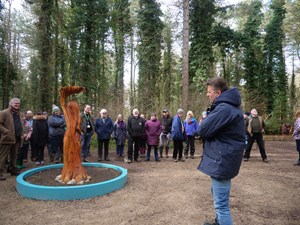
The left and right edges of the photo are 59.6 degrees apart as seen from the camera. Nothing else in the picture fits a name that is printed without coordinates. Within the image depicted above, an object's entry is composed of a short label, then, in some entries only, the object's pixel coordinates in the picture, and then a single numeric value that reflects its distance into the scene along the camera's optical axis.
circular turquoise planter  5.17
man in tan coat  6.46
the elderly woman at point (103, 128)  9.19
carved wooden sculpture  6.11
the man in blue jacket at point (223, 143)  2.85
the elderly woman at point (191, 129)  9.72
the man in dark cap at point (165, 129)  10.39
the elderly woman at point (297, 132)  8.44
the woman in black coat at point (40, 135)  8.72
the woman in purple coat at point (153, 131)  9.38
